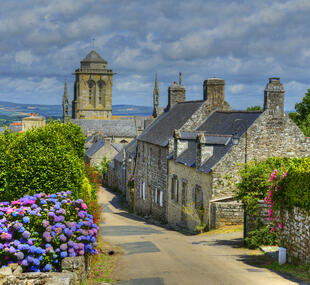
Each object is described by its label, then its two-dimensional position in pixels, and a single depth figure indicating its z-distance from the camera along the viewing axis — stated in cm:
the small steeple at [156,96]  15790
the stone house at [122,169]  4865
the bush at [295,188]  1414
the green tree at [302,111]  5975
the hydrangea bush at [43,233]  1264
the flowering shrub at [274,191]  1634
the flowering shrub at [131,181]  4553
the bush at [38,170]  1797
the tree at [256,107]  7738
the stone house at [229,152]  2634
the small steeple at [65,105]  15325
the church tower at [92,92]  14162
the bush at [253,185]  1972
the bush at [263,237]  1905
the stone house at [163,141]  3494
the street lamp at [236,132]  2705
